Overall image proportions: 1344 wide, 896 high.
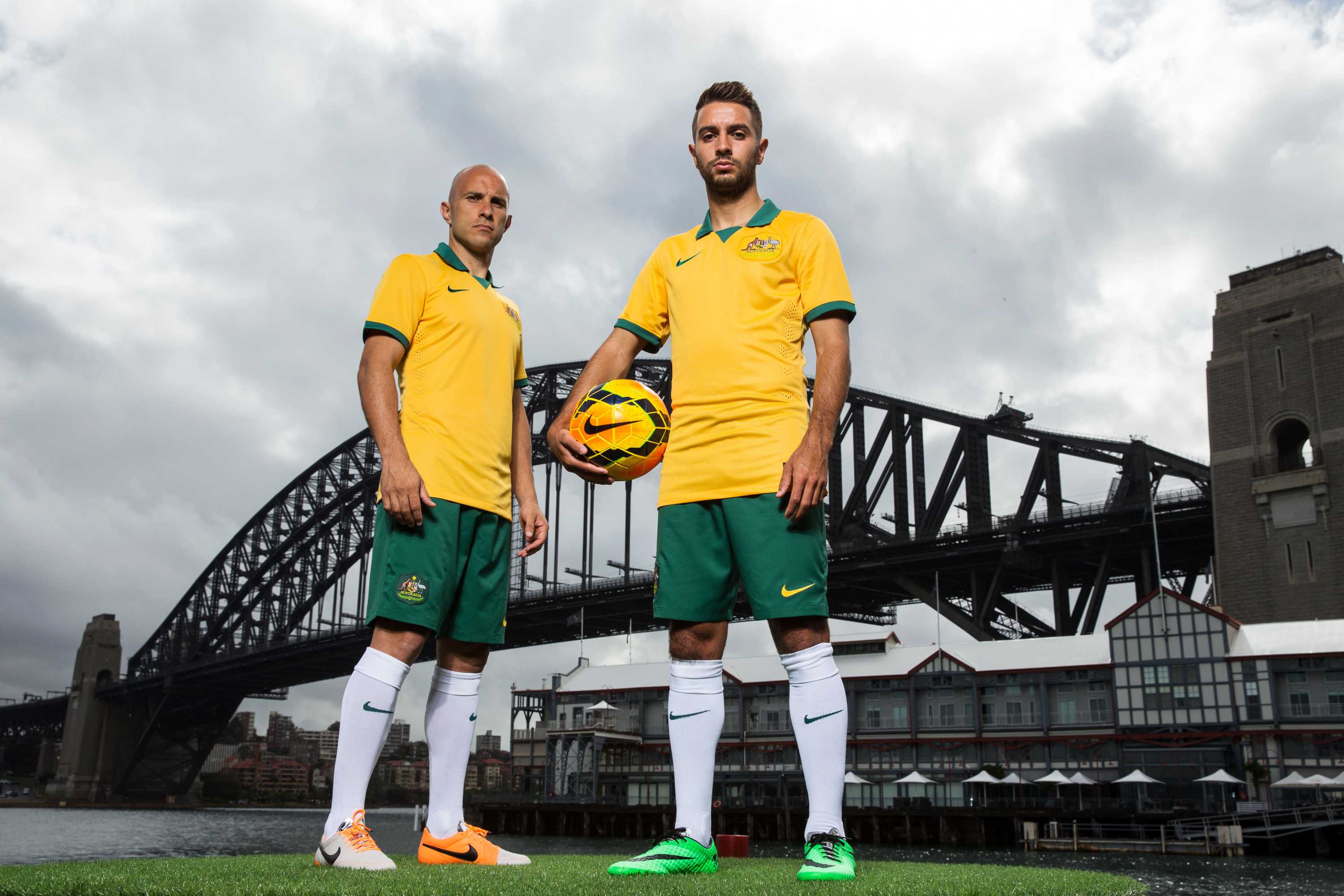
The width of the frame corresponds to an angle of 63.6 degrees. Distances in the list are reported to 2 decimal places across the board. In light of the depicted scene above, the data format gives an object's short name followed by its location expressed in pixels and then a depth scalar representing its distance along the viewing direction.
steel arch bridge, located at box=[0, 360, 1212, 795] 50.84
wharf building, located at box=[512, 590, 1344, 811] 38.78
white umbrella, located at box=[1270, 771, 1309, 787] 36.69
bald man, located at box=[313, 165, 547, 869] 4.36
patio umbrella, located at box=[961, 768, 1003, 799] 41.31
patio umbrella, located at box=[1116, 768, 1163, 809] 38.31
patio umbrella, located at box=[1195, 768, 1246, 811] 36.91
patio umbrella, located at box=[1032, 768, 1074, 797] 40.16
